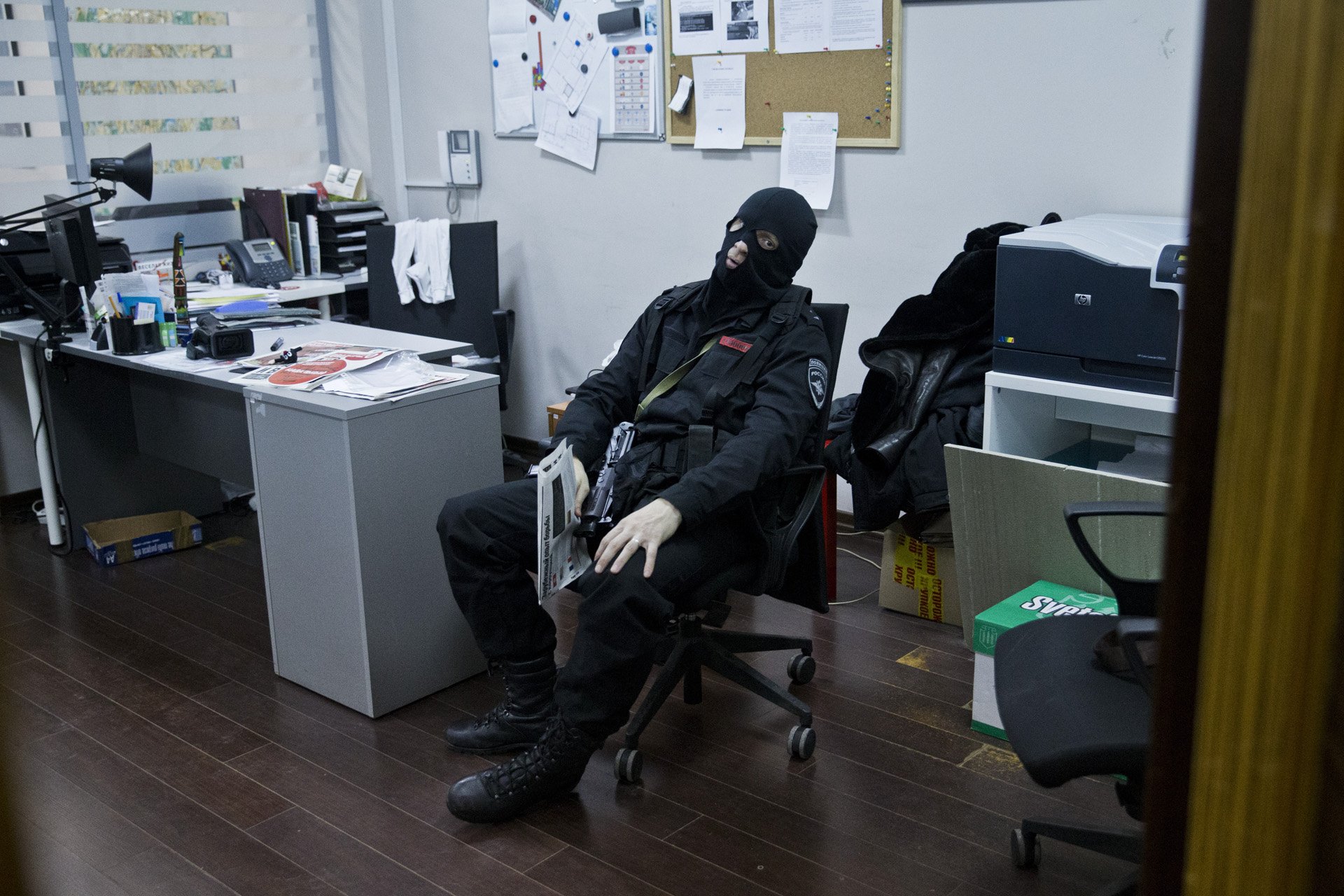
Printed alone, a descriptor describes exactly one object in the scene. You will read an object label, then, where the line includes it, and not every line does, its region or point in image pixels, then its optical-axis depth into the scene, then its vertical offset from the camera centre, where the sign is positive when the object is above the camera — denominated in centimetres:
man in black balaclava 221 -66
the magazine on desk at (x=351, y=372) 263 -45
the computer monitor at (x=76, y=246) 332 -16
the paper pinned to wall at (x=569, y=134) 421 +16
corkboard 338 +25
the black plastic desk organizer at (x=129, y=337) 313 -40
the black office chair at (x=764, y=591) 237 -96
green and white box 243 -95
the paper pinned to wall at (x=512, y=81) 436 +37
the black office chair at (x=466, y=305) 419 -46
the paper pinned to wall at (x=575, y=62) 409 +41
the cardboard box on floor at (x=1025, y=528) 238 -79
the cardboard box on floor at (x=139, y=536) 370 -113
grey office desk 256 -78
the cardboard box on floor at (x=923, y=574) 307 -110
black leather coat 294 -58
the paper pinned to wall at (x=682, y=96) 384 +26
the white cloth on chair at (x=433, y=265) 424 -31
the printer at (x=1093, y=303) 245 -31
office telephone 431 -29
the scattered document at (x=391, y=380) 258 -46
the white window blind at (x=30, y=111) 400 +28
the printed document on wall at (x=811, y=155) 355 +5
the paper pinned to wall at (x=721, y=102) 372 +23
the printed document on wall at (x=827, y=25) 337 +43
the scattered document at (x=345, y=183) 490 +0
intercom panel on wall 463 +9
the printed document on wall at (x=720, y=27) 361 +47
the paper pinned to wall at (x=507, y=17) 431 +61
